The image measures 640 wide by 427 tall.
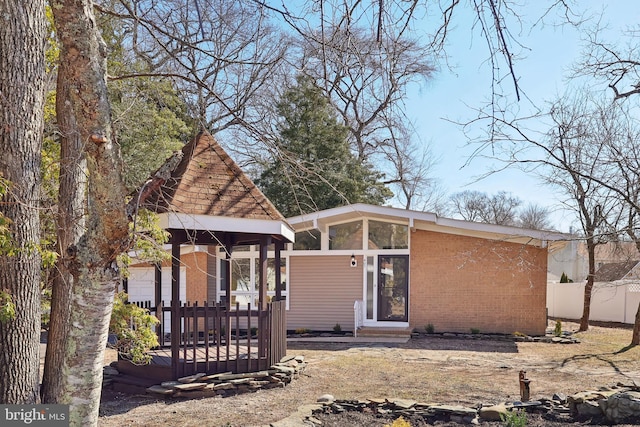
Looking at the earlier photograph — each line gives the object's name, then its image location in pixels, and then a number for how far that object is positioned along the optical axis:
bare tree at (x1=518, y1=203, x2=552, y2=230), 37.97
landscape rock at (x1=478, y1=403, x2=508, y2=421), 5.69
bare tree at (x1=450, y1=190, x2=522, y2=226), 39.31
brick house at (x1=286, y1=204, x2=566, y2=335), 14.43
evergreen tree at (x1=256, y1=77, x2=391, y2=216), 20.73
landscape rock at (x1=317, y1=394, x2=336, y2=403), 6.50
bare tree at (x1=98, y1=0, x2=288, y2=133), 4.20
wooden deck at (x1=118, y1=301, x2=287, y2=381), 7.63
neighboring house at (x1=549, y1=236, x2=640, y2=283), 31.17
